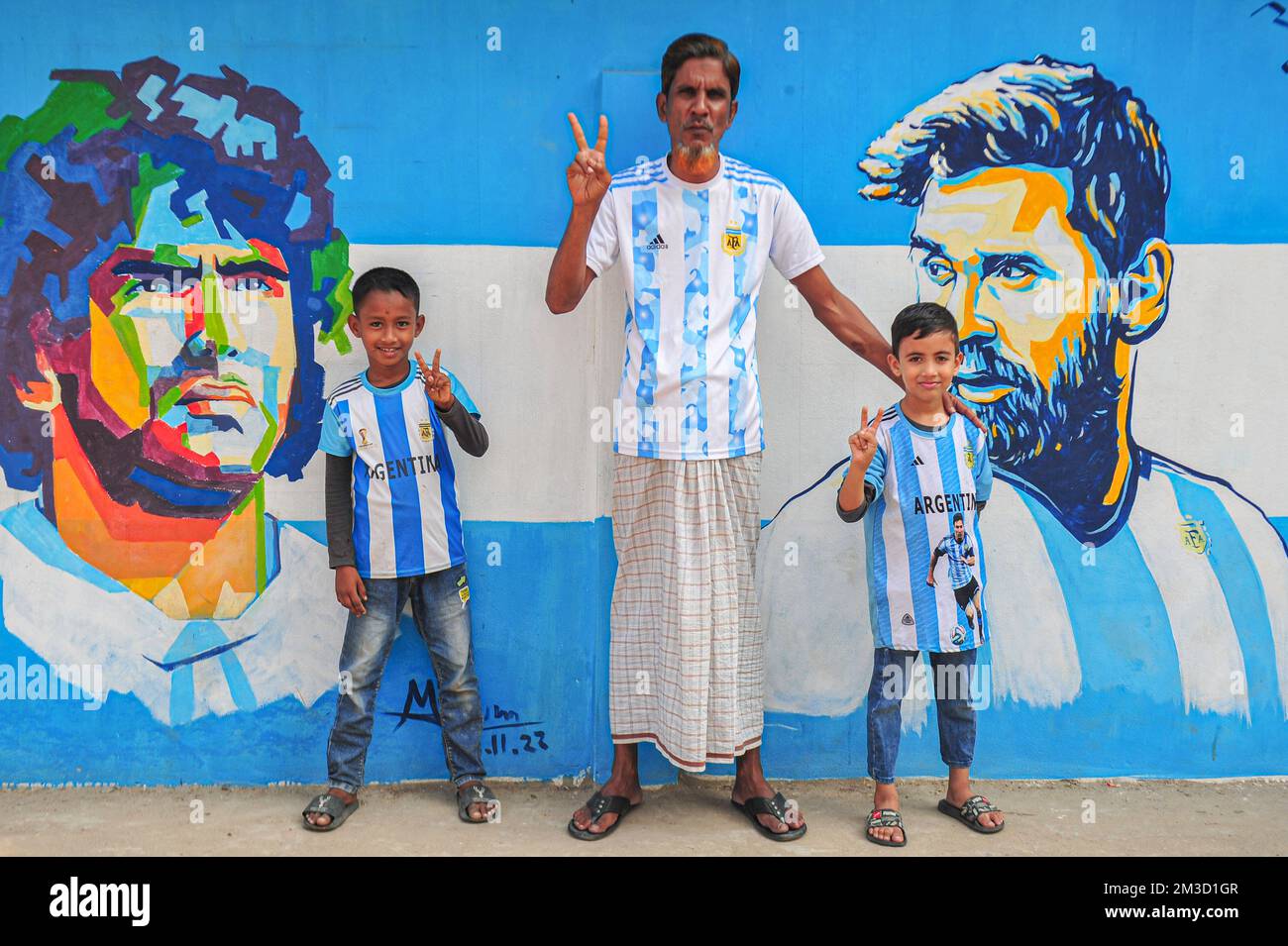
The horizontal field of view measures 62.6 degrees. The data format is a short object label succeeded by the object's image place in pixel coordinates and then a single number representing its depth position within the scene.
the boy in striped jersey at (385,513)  3.41
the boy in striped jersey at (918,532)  3.30
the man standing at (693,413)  3.27
